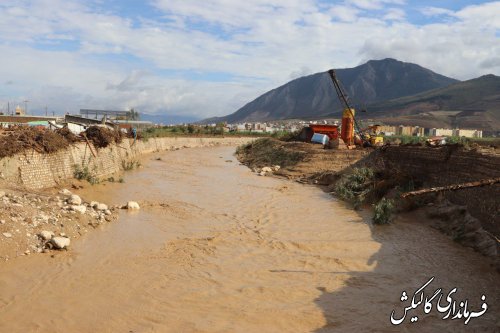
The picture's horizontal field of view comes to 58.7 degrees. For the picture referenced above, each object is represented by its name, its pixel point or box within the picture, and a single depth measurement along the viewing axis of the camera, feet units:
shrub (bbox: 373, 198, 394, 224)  46.16
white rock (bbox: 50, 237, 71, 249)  34.01
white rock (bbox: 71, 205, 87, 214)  41.55
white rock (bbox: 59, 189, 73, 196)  49.21
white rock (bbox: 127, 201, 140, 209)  50.08
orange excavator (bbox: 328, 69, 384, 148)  106.42
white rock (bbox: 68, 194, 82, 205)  43.80
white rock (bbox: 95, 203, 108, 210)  46.01
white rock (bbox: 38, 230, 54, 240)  34.42
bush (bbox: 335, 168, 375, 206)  58.36
